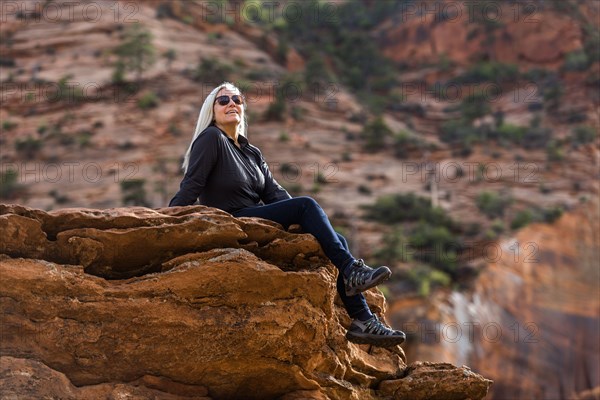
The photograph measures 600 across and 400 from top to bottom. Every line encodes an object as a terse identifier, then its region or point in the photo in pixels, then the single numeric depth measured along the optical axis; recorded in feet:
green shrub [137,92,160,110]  132.16
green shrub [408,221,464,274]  92.79
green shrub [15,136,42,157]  119.96
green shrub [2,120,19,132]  126.00
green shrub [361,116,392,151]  130.52
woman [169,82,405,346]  19.07
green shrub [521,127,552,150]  130.93
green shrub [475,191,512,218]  107.14
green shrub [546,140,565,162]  122.42
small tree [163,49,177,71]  152.05
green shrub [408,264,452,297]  80.23
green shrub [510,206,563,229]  100.07
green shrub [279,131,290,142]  124.26
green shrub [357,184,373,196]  113.85
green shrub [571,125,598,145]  127.54
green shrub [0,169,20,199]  108.88
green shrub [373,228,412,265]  90.63
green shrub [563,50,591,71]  150.71
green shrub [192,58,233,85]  142.31
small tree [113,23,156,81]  144.03
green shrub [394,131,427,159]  131.23
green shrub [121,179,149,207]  100.83
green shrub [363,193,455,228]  105.91
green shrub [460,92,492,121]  148.66
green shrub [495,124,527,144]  134.62
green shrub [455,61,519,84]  162.71
